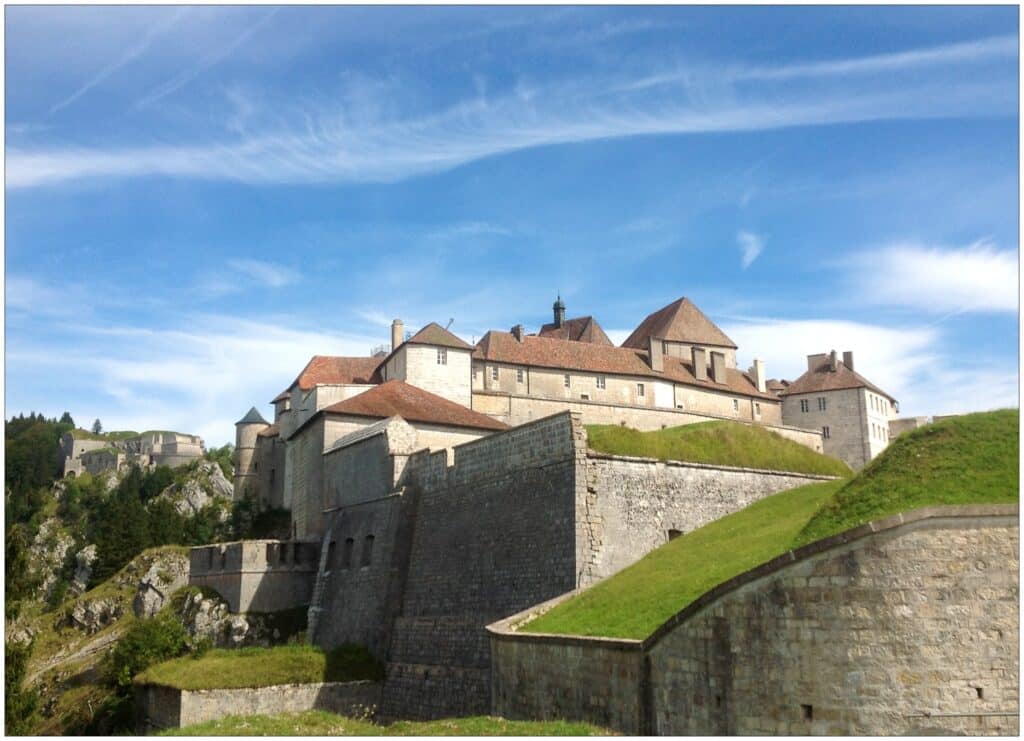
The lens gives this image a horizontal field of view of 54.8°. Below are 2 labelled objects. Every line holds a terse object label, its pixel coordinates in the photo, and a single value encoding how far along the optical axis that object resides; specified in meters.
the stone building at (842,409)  59.38
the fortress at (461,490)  24.42
